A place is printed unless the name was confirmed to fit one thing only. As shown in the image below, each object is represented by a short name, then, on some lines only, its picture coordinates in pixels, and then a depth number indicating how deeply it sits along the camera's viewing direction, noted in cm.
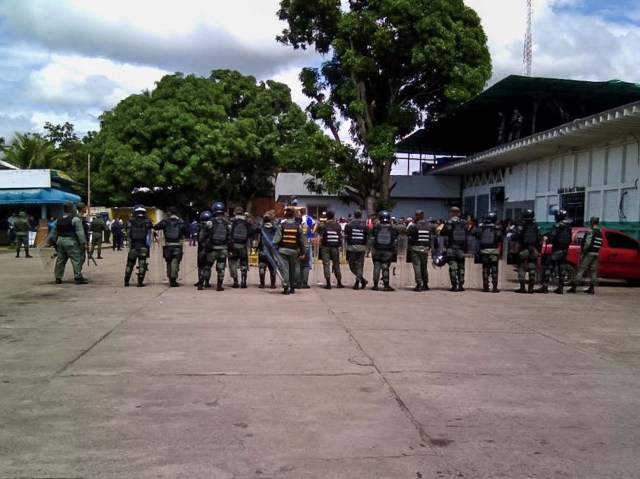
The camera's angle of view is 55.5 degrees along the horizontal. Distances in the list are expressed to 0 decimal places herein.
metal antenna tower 3419
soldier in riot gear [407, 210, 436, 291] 1351
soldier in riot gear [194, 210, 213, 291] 1301
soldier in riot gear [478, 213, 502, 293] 1353
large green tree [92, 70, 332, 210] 3538
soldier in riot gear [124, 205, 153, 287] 1289
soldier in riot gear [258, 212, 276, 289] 1323
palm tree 3678
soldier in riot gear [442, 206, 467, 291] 1359
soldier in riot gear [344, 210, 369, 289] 1374
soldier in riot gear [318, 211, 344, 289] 1377
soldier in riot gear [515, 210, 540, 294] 1357
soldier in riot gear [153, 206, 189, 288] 1295
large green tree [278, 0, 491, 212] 2536
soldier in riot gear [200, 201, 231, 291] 1288
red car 1516
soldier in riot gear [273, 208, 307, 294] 1262
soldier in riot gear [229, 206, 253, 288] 1316
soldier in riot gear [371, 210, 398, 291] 1354
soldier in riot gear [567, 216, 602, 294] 1355
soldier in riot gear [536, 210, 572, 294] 1363
